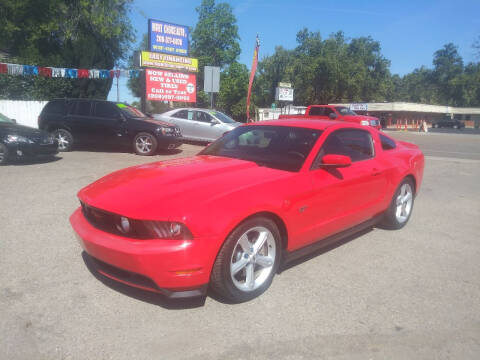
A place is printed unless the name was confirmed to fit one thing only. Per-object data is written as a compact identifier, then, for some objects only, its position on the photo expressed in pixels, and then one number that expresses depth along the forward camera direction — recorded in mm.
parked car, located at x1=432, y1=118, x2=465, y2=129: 61062
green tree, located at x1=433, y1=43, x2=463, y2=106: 101725
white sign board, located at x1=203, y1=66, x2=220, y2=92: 19016
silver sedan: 14469
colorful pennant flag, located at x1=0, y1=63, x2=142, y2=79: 16406
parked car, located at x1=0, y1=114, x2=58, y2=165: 8664
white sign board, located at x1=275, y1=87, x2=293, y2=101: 29469
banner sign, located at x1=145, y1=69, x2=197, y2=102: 18516
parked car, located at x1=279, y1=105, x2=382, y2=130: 20297
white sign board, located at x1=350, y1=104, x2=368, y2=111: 56469
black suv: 11227
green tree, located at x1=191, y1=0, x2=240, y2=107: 60031
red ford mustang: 2613
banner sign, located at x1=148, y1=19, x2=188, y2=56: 19953
